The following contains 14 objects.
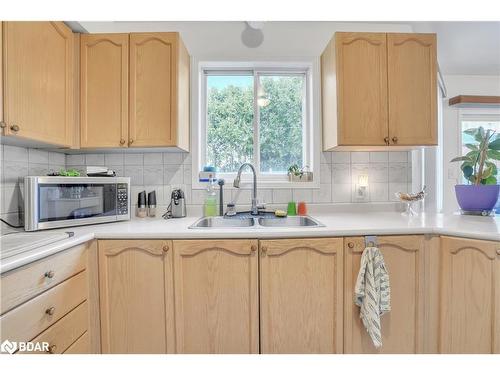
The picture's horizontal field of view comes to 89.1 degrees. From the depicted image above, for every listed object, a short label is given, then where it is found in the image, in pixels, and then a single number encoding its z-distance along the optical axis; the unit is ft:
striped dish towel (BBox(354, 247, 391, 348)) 4.19
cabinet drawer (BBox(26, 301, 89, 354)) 3.29
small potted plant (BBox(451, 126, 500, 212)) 5.74
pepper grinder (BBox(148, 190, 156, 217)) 6.19
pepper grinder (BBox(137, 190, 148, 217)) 6.15
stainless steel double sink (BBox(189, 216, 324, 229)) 5.70
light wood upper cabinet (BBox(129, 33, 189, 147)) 5.36
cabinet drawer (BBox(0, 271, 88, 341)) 2.79
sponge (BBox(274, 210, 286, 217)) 5.95
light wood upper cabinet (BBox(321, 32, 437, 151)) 5.61
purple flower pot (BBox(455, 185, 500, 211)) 5.72
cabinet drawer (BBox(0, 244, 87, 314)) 2.77
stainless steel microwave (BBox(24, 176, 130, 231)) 4.22
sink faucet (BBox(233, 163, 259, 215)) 6.06
